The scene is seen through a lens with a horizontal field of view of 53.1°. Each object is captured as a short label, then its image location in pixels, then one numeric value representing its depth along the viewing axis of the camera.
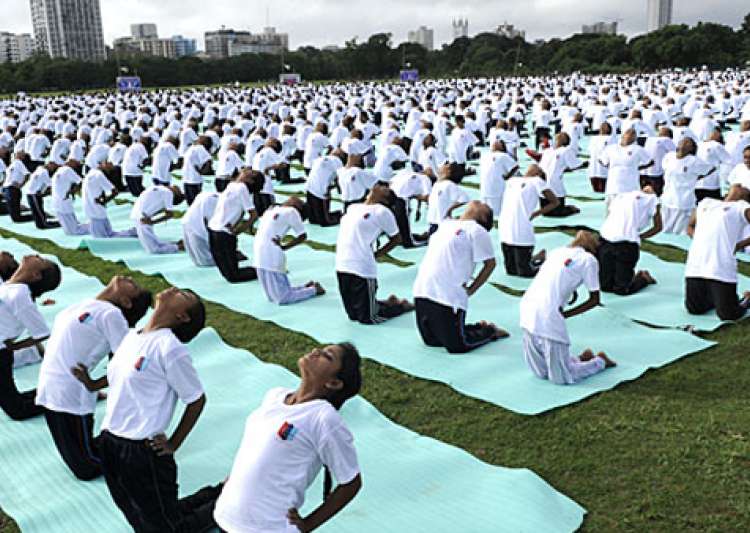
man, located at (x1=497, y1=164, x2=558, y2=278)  6.82
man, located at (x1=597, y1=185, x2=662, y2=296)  6.21
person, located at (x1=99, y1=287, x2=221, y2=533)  3.00
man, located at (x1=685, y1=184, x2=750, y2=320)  5.56
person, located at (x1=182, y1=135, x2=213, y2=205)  10.92
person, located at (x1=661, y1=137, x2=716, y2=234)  8.11
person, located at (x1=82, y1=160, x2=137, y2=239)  9.06
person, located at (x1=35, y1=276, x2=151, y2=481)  3.51
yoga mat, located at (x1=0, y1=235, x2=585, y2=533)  3.46
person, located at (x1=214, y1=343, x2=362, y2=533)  2.35
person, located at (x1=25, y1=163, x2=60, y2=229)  9.87
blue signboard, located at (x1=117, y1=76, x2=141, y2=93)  35.69
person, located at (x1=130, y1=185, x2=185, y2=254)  8.12
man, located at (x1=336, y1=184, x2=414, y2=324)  5.84
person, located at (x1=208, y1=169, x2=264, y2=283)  7.06
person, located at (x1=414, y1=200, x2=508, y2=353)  5.13
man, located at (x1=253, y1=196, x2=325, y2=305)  6.43
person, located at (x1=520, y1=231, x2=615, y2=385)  4.63
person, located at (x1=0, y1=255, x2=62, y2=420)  4.20
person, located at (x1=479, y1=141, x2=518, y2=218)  8.85
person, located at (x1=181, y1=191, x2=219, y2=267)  7.59
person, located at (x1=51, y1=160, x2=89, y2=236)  9.41
